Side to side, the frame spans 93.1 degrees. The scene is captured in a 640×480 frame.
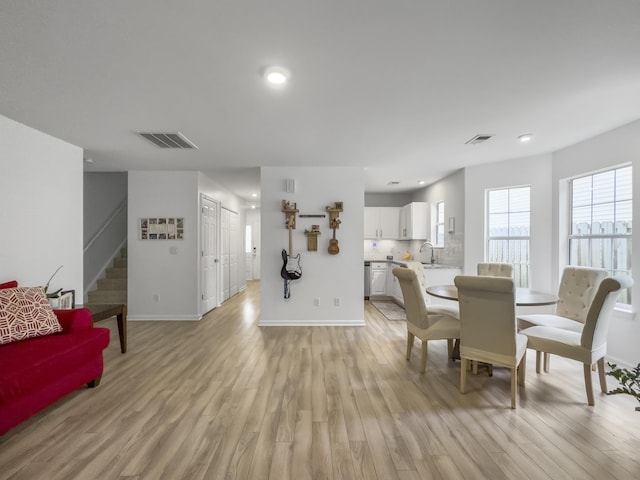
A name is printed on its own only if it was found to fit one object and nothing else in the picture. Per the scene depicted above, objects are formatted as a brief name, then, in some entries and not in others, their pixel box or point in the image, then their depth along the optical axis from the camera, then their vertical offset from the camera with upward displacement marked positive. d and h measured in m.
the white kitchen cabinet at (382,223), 7.20 +0.34
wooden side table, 3.34 -0.87
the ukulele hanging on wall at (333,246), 4.67 -0.14
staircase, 5.62 -0.95
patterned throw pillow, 2.35 -0.64
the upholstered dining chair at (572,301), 3.00 -0.66
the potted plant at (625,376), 0.92 -0.44
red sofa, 1.94 -0.94
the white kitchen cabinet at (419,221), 6.38 +0.35
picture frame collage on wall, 5.09 +0.15
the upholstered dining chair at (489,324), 2.37 -0.71
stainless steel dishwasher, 6.64 -0.95
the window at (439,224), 5.97 +0.27
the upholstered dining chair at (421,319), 2.97 -0.84
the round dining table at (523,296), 2.78 -0.59
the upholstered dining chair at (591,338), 2.31 -0.84
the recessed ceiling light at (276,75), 2.10 +1.16
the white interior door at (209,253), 5.38 -0.30
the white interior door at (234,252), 7.15 -0.38
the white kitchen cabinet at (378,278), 6.60 -0.89
